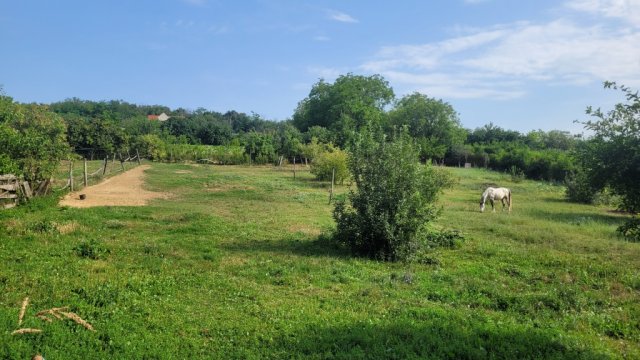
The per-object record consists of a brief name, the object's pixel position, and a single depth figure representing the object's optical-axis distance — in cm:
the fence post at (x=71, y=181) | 2244
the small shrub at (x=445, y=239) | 1409
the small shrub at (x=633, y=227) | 793
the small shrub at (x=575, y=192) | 3077
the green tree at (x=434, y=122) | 7962
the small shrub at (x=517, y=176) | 5118
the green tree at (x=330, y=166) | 3944
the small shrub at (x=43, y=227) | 1269
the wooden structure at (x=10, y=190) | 1648
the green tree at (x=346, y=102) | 8404
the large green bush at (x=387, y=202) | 1253
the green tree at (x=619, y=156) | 771
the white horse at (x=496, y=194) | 2509
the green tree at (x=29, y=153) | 1780
